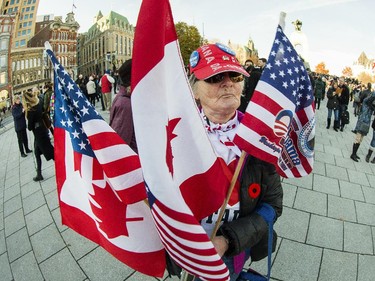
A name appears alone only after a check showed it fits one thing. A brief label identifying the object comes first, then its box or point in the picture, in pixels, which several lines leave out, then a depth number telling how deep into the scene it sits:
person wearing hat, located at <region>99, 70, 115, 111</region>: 9.49
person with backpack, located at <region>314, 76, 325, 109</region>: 12.55
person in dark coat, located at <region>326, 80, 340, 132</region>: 9.48
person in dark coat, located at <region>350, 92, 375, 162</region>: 6.62
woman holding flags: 1.45
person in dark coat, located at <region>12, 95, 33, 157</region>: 7.29
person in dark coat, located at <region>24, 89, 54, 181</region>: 5.37
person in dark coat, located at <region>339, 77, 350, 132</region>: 9.41
